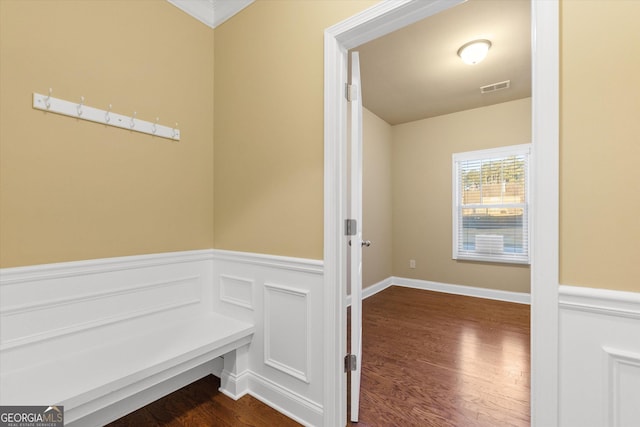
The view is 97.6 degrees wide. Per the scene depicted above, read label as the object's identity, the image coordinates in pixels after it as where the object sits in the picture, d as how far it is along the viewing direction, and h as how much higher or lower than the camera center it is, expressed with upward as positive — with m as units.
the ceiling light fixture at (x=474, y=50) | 2.51 +1.51
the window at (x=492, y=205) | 3.87 +0.15
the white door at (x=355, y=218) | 1.61 -0.02
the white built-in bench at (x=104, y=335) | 1.28 -0.73
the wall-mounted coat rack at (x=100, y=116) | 1.46 +0.57
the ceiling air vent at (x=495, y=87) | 3.29 +1.55
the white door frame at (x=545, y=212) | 0.98 +0.01
